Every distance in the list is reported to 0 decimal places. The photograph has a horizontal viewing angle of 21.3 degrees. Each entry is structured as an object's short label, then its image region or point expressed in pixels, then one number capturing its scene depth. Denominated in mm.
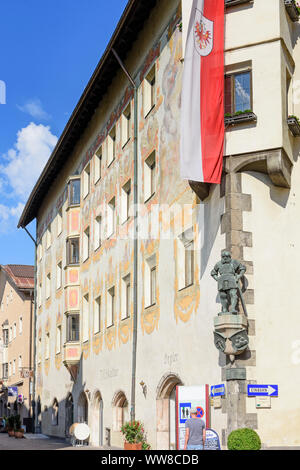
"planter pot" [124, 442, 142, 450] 24395
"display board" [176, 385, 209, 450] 20078
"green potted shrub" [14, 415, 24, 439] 44438
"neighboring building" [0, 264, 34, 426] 56156
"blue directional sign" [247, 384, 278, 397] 18828
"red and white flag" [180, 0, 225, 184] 20172
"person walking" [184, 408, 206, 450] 16859
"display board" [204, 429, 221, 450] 18014
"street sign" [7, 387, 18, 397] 56281
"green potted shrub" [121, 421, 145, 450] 24938
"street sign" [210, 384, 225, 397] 19391
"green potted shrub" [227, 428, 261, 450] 17656
